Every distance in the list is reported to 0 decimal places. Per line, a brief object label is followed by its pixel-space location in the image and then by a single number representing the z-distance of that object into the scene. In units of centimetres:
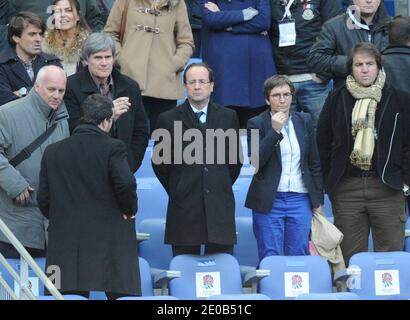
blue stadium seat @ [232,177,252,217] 1953
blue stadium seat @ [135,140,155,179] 2075
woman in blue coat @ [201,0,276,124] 2147
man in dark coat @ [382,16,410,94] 1936
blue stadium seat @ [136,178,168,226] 1939
